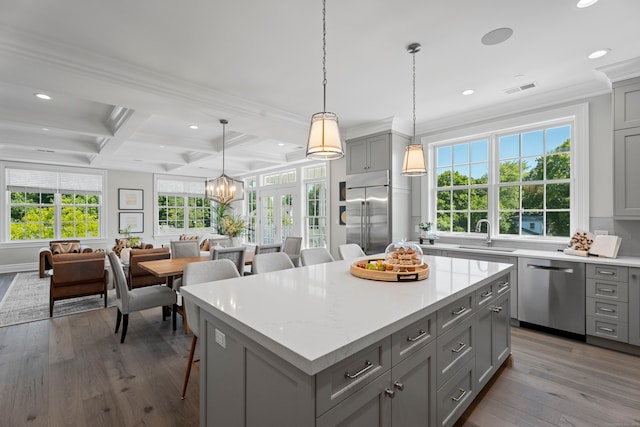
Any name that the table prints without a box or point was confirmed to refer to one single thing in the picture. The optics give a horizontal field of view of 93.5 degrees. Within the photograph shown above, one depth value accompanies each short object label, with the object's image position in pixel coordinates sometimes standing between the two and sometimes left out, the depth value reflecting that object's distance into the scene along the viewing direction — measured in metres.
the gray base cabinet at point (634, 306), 2.81
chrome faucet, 4.18
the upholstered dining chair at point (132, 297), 3.13
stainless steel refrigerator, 4.64
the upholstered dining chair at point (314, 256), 3.06
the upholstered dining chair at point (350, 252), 3.35
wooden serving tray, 1.99
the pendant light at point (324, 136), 1.90
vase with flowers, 4.65
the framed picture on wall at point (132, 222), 8.34
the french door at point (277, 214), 7.63
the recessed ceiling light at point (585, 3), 2.08
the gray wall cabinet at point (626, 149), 2.98
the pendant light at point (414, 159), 2.62
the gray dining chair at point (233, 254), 3.76
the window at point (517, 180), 3.65
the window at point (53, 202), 7.07
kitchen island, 1.05
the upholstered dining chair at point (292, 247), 5.27
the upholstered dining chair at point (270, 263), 2.69
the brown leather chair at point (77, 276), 3.99
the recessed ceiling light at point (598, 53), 2.73
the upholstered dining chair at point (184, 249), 4.56
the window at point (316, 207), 6.78
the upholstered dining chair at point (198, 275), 2.02
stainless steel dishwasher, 3.11
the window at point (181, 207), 9.12
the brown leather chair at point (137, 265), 4.52
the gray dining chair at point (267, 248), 4.30
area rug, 3.93
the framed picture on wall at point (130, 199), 8.33
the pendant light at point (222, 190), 4.78
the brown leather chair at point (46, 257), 5.99
